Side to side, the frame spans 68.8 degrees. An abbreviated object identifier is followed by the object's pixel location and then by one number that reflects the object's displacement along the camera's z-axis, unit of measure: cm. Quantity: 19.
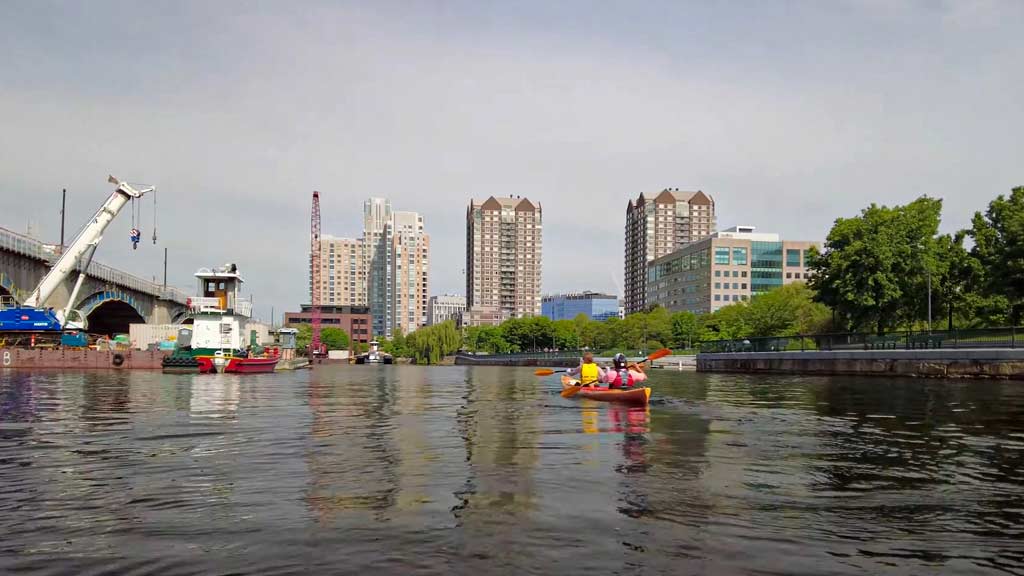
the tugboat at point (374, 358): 17912
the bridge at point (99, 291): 6931
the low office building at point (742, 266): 17862
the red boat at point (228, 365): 6862
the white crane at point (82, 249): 7425
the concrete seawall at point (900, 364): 4434
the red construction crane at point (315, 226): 17788
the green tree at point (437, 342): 17350
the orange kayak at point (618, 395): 2948
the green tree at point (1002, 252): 5481
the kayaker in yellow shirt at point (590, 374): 3428
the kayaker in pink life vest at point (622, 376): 3275
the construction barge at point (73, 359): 7262
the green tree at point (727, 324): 11654
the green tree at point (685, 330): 13725
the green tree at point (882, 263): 6303
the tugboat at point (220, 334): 6931
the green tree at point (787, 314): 8957
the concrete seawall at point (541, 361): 10078
